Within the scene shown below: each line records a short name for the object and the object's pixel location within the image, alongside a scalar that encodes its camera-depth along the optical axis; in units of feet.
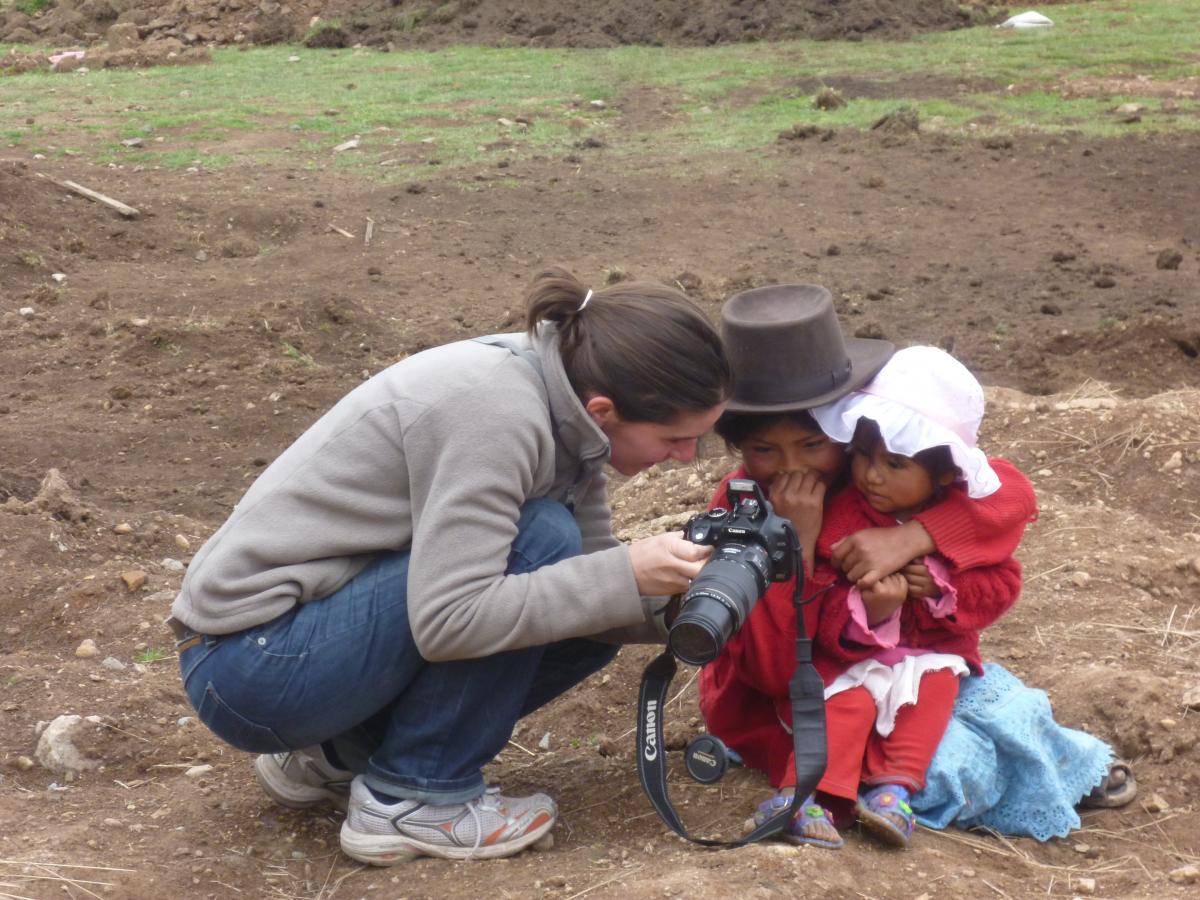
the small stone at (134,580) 14.03
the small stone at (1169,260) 25.63
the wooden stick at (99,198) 29.25
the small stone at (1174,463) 15.71
